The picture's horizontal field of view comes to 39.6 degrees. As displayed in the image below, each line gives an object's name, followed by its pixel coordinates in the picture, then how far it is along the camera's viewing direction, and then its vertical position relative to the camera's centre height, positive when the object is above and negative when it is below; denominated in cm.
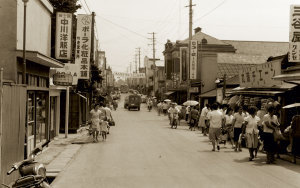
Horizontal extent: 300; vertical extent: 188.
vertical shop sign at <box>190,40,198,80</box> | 3891 +285
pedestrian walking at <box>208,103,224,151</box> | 1646 -120
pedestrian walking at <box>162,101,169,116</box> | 5141 -177
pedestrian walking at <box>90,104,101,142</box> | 2036 -140
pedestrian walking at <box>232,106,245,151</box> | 1684 -124
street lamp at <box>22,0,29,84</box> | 1227 +115
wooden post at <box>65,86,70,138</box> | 2211 -124
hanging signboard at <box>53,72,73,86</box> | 1970 +62
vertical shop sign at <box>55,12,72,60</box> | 1962 +265
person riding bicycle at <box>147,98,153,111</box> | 6034 -160
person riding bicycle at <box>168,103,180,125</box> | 2993 -142
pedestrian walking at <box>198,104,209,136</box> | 2341 -154
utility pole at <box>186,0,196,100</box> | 3644 +595
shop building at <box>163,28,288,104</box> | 4062 +369
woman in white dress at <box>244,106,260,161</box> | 1405 -124
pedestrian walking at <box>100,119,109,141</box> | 2087 -174
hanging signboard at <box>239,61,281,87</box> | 2080 +106
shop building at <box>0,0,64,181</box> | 1287 +110
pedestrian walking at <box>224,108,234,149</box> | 1791 -141
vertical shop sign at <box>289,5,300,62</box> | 1825 +263
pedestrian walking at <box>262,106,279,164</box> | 1336 -126
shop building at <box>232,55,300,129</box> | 1822 +30
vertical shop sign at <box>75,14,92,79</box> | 2438 +287
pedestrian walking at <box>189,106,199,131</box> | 2852 -168
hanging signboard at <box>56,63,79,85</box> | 2294 +129
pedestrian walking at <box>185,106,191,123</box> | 3452 -152
